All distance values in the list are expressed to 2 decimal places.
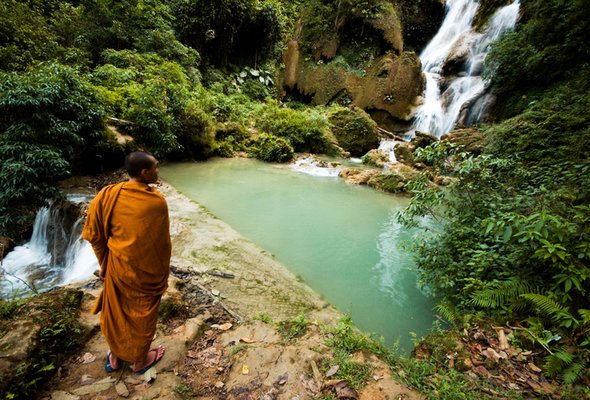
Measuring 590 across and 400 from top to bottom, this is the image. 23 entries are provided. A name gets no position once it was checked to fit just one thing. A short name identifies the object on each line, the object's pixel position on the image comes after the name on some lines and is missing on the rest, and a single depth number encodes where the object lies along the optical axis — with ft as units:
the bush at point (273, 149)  41.57
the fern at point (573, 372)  6.57
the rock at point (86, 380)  6.89
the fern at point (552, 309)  7.52
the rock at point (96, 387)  6.61
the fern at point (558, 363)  6.89
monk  6.53
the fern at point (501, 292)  8.90
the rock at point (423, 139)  44.01
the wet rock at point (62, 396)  6.38
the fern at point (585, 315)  7.00
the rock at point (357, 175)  34.68
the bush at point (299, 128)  47.14
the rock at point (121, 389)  6.59
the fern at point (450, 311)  9.72
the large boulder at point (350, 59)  59.98
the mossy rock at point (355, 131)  50.47
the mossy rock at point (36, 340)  6.09
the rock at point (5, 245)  16.35
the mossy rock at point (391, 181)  31.78
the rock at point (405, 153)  43.37
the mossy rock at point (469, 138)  33.98
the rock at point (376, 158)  43.88
